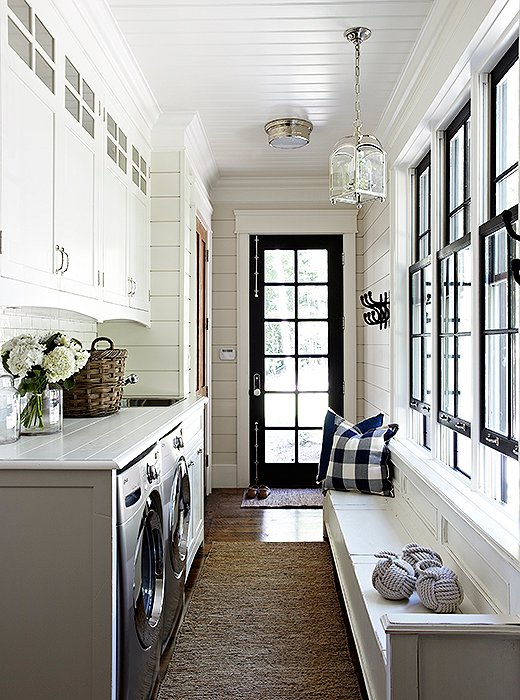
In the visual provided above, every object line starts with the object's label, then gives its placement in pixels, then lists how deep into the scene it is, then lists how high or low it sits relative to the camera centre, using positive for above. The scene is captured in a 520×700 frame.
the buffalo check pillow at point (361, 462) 3.75 -0.64
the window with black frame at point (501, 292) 2.15 +0.19
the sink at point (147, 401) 3.88 -0.30
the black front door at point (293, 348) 5.79 +0.00
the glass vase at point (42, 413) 2.42 -0.23
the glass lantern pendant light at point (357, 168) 2.89 +0.79
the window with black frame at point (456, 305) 2.77 +0.19
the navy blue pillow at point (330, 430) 3.98 -0.48
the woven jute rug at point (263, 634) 2.48 -1.24
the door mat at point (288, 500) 5.18 -1.20
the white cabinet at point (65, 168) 1.98 +0.67
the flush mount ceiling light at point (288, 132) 4.14 +1.36
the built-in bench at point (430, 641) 1.70 -0.82
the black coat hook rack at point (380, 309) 4.32 +0.26
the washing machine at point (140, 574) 1.99 -0.75
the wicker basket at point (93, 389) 2.99 -0.18
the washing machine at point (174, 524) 2.70 -0.77
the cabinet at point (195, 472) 3.51 -0.69
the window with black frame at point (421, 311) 3.53 +0.20
